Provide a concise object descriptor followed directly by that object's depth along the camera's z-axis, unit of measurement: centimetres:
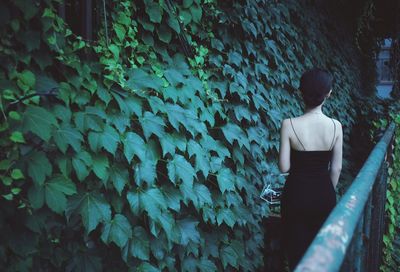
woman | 273
